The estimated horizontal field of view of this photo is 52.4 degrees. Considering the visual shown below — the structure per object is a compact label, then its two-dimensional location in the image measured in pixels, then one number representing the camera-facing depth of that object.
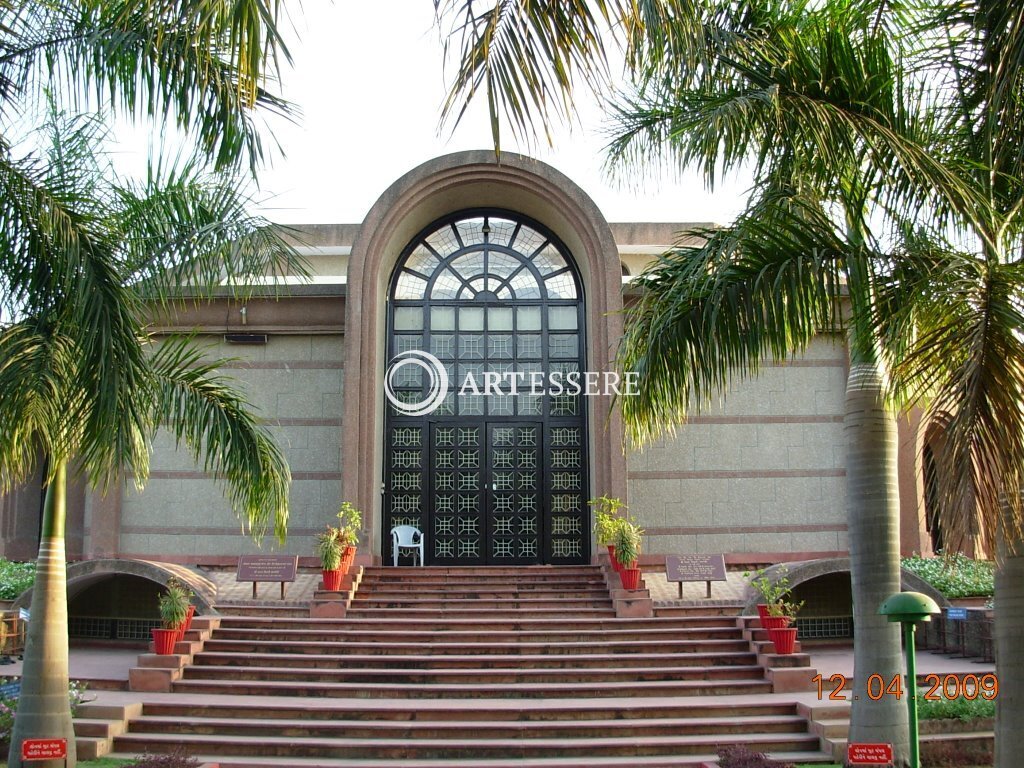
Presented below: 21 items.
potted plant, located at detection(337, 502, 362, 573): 14.85
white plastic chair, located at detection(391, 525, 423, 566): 17.08
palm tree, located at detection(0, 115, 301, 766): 7.14
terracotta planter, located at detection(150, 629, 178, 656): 12.38
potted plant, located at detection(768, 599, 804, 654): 12.28
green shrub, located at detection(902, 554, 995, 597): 15.02
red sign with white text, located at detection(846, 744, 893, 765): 7.73
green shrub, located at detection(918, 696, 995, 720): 10.11
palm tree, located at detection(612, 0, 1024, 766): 5.97
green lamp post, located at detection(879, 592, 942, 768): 6.96
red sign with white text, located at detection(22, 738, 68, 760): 8.46
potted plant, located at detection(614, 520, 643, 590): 14.30
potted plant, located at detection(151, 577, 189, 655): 12.43
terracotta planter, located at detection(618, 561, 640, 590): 14.30
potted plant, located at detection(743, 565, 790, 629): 12.77
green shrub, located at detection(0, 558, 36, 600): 15.58
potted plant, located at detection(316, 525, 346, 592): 14.37
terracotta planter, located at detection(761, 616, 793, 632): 12.45
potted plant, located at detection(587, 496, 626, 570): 14.72
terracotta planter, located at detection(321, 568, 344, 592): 14.41
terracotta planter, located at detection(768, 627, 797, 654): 12.27
